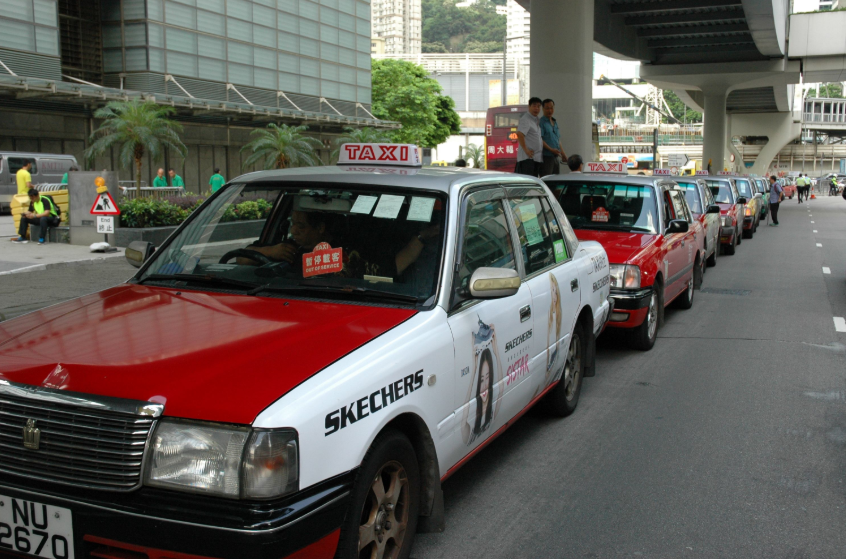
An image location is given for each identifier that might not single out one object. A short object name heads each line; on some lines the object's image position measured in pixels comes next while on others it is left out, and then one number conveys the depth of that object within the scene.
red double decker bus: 35.44
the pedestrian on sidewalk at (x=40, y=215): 17.75
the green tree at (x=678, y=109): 160.98
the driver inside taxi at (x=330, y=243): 4.03
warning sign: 16.42
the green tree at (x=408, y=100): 71.19
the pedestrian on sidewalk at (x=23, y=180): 18.23
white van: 27.30
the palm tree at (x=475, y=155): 88.38
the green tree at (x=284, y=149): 27.62
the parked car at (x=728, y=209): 18.83
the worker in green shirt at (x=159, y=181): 25.68
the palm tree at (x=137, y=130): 23.92
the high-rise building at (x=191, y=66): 28.08
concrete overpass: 19.06
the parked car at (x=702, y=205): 13.61
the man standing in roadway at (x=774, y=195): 30.05
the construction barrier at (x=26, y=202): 18.09
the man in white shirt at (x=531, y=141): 12.64
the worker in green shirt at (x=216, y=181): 23.70
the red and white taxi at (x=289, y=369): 2.68
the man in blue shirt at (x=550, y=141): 13.04
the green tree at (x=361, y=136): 36.59
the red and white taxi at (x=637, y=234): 7.96
